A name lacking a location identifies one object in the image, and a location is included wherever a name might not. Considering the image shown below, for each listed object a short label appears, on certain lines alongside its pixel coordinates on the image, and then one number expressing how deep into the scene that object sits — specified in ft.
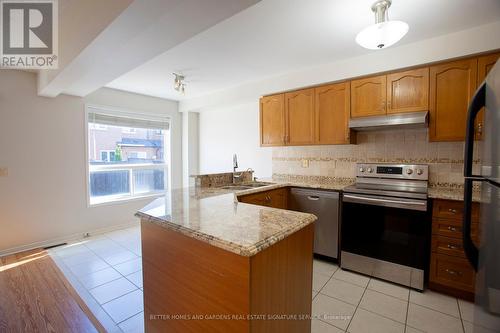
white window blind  12.34
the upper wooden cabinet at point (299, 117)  10.21
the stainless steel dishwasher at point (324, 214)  8.79
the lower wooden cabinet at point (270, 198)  8.16
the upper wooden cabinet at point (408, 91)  7.77
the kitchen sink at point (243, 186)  9.02
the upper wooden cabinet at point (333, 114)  9.27
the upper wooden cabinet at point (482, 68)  6.86
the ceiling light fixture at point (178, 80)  10.61
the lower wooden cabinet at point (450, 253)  6.65
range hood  7.60
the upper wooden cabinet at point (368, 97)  8.49
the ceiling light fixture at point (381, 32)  5.05
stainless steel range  7.18
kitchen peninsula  3.11
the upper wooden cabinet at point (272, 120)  11.05
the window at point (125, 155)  12.51
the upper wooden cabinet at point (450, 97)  7.16
